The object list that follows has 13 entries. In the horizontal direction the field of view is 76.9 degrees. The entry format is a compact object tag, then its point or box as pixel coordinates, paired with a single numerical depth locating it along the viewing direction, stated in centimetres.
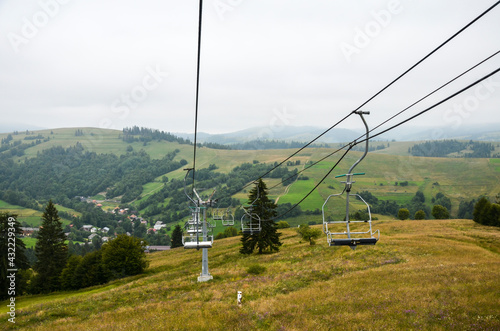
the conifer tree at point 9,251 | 5575
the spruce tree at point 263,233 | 5484
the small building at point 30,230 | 17642
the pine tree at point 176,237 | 12738
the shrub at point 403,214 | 10844
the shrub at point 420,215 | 10936
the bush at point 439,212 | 11038
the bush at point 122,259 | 6044
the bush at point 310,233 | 5962
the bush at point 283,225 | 11581
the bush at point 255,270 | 3831
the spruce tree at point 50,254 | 6756
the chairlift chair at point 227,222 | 2910
